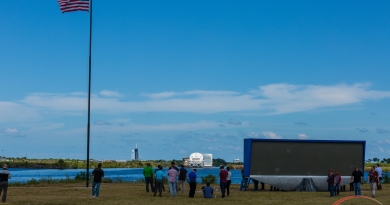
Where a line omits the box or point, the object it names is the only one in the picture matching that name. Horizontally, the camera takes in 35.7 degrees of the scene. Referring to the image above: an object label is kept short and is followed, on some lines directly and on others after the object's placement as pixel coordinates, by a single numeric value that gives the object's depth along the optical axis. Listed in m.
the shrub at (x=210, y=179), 47.84
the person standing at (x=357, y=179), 33.12
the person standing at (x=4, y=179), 26.92
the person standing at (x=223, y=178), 31.95
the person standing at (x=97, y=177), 29.98
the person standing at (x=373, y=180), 32.10
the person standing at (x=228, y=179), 32.91
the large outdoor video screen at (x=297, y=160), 39.38
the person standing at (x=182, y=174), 33.97
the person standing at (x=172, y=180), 31.22
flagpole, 40.15
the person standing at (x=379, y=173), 39.97
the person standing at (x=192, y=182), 31.80
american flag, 37.62
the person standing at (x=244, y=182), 39.39
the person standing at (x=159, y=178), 31.73
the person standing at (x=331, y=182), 33.59
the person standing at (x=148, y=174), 34.69
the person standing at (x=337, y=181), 34.03
